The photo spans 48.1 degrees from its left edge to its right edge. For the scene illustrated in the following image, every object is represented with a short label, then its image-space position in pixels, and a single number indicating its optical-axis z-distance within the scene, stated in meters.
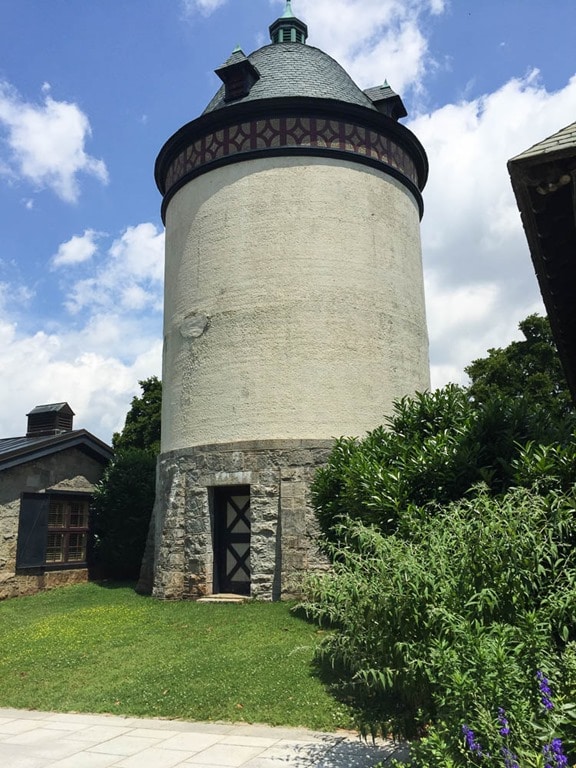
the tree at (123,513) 16.94
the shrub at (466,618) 3.77
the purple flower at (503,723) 3.38
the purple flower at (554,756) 3.11
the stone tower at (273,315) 12.73
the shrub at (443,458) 7.28
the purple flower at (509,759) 3.26
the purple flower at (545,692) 3.55
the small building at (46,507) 15.19
